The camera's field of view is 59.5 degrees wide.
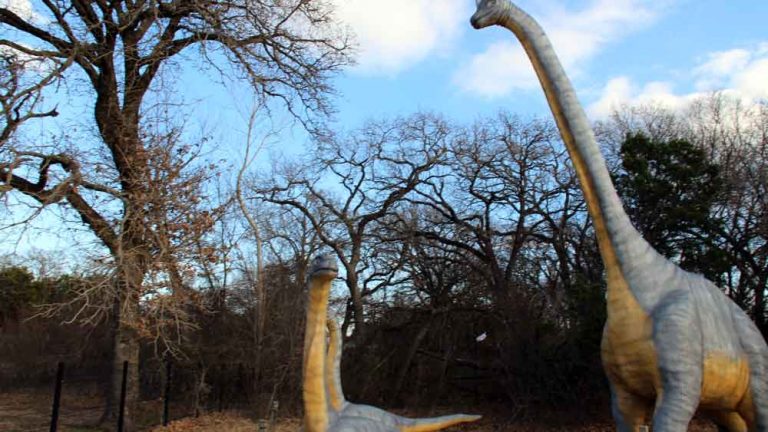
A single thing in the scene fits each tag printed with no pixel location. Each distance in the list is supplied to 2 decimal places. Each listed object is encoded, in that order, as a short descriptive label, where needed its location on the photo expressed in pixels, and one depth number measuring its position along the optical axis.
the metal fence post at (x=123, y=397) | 11.09
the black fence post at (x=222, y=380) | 16.53
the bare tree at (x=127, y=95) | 10.91
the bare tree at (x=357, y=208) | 18.14
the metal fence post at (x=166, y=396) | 13.02
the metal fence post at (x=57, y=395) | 8.80
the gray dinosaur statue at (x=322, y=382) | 4.80
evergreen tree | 12.84
